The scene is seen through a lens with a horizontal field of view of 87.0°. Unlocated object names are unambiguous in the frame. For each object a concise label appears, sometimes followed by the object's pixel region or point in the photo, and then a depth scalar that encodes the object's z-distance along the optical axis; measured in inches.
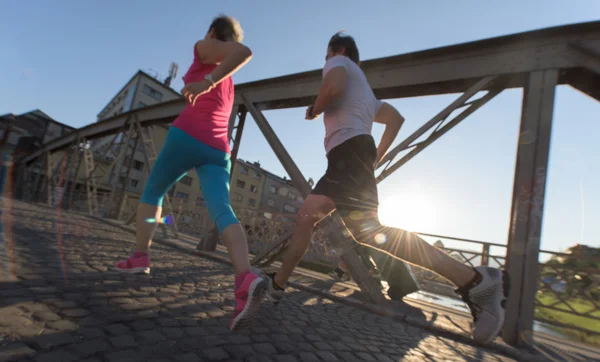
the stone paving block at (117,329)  55.5
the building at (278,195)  2491.4
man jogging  69.3
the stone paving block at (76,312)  60.0
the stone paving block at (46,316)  56.3
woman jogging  69.0
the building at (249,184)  2199.8
